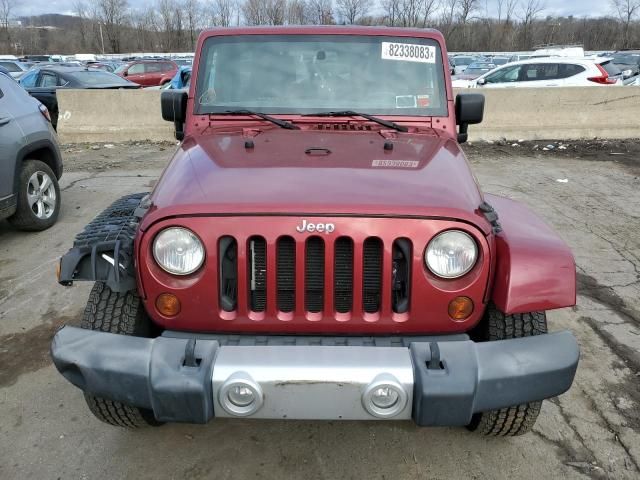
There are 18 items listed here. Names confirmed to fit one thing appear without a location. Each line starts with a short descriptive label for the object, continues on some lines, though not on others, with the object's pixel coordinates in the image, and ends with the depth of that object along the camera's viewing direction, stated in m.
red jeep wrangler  1.97
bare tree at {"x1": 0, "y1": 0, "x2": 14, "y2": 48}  67.81
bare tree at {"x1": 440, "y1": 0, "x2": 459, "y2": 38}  56.09
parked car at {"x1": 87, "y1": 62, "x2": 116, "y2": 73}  23.94
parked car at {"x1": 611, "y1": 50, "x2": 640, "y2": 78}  19.13
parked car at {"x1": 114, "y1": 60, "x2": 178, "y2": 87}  19.09
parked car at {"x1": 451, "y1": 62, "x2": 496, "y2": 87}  21.47
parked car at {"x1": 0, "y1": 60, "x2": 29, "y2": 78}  24.06
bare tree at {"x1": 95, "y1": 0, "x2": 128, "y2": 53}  65.50
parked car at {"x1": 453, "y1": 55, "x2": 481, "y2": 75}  29.55
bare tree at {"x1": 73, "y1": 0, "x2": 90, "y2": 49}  66.50
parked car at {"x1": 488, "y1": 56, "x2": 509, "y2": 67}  28.41
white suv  12.72
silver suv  5.16
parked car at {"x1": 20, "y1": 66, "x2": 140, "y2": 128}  12.35
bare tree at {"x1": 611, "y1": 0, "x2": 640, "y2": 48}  57.06
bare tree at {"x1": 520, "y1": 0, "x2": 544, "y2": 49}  56.66
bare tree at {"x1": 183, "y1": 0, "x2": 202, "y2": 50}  64.44
